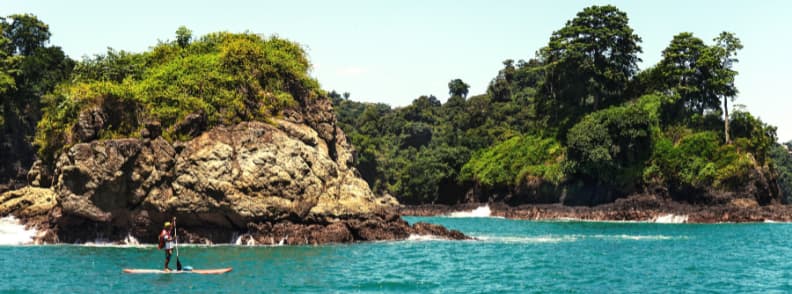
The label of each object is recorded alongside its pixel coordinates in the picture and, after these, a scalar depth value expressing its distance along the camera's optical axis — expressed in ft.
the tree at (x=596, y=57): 291.38
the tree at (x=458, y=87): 538.06
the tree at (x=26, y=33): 292.61
